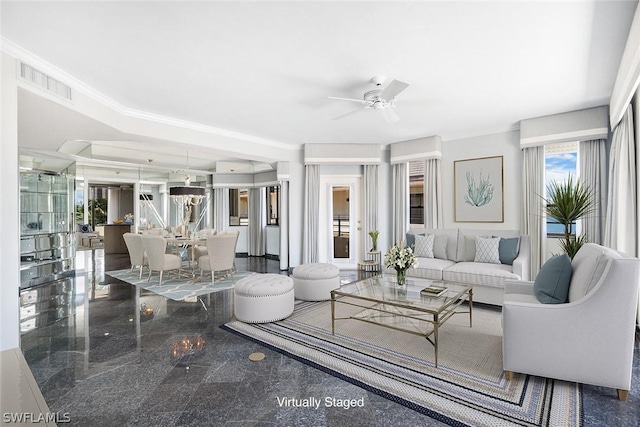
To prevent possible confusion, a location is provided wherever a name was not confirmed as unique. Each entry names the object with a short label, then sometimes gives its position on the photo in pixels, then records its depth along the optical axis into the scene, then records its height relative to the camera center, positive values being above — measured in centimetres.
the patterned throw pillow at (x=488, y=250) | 430 -56
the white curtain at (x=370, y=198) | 635 +27
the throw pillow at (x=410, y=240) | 521 -50
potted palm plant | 373 +2
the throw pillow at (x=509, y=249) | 419 -54
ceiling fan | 304 +124
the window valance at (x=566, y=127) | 413 +119
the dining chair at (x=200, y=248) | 650 -79
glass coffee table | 277 -84
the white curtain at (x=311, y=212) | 638 -2
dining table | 568 -55
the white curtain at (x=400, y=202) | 616 +18
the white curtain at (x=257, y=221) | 848 -27
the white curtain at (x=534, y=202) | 462 +13
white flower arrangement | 329 -52
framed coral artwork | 516 +37
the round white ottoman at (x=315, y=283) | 421 -99
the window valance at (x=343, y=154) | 629 +117
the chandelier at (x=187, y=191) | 591 +40
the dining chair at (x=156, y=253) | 516 -70
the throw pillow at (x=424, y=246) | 496 -58
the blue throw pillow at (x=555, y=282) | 242 -58
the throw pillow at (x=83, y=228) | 997 -52
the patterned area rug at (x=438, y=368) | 193 -126
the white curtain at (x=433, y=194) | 573 +32
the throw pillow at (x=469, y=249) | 460 -58
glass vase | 336 -73
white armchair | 199 -83
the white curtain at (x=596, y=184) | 414 +36
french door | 660 -20
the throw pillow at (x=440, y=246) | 487 -58
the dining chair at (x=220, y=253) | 512 -70
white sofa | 385 -78
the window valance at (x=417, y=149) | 567 +118
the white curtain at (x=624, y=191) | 324 +21
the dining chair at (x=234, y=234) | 540 -40
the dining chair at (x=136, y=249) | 561 -70
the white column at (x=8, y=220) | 227 -6
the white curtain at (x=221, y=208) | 880 +10
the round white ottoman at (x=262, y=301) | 338 -100
